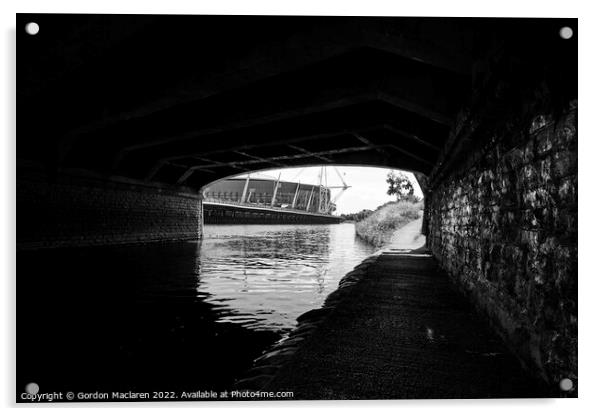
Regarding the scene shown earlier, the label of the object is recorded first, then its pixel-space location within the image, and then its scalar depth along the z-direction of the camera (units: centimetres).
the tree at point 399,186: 4137
